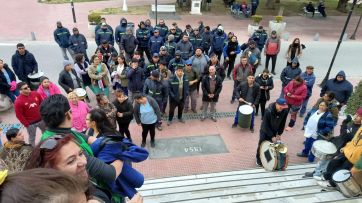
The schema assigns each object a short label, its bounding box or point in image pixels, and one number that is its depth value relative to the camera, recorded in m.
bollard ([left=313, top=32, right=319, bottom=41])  17.58
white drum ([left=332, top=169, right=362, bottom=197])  5.36
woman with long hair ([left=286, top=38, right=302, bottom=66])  11.29
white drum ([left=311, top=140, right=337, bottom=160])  6.12
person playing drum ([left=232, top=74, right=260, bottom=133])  8.37
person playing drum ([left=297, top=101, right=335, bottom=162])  6.78
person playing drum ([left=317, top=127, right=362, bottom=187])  5.36
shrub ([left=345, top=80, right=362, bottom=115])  9.08
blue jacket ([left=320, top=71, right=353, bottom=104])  8.34
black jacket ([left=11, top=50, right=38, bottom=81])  9.25
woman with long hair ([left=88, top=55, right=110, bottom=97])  9.01
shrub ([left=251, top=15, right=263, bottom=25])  16.97
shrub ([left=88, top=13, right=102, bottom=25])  15.79
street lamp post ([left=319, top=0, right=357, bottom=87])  11.69
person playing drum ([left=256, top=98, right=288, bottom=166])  6.77
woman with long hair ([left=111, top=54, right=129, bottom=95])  9.12
